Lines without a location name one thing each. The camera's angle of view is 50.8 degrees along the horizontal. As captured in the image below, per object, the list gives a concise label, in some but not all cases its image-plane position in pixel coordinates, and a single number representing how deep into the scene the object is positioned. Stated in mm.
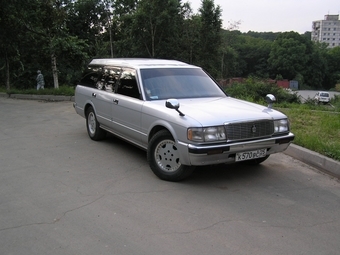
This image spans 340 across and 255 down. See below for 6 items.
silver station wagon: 4770
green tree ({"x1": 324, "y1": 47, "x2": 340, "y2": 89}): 99500
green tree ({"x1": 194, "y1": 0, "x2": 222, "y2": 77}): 30494
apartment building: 175625
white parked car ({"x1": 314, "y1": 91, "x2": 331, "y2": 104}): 34681
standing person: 19336
